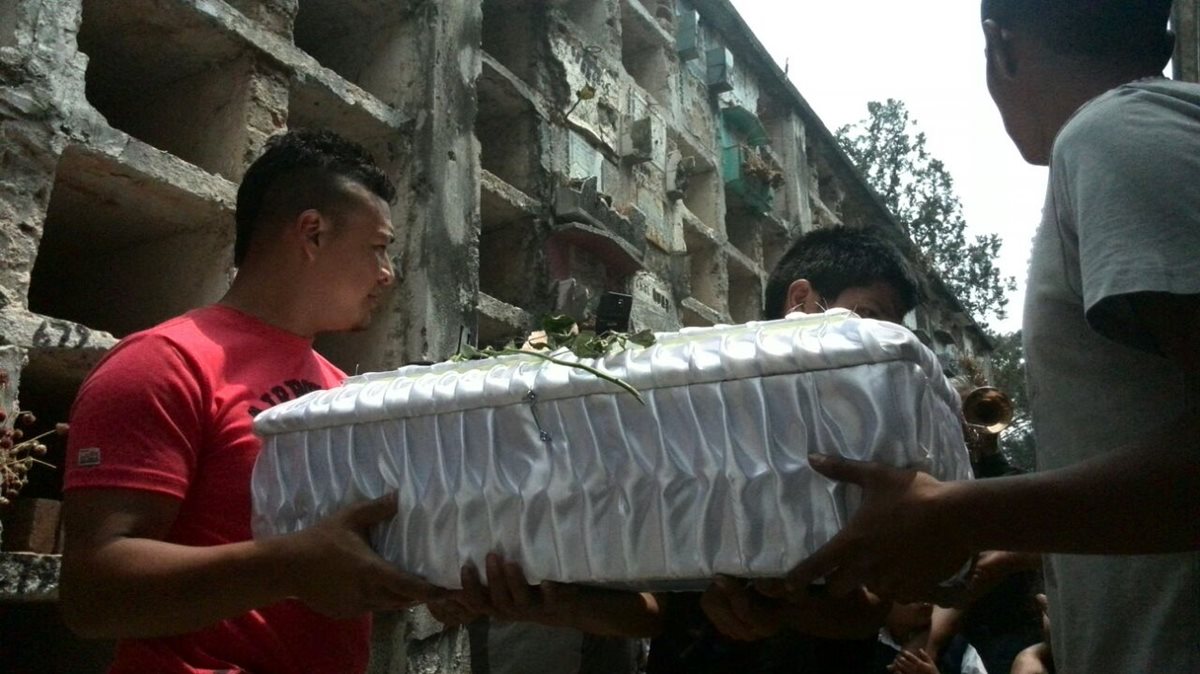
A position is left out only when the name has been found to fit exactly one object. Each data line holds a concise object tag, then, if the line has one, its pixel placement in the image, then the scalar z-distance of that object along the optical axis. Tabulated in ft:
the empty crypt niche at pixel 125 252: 15.42
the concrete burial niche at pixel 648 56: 34.99
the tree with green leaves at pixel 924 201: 75.20
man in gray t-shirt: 3.42
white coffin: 4.00
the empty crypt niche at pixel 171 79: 16.74
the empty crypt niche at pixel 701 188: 36.04
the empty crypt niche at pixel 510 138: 26.25
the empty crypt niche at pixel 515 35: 27.66
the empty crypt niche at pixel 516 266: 25.18
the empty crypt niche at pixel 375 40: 22.40
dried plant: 10.93
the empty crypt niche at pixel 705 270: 35.81
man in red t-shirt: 4.74
